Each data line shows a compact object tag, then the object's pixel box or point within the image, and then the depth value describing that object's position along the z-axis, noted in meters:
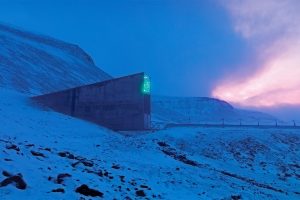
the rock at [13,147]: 17.16
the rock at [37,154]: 17.70
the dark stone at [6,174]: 13.55
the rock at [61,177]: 14.28
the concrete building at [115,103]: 45.50
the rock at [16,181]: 12.89
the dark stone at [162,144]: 30.80
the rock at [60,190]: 13.34
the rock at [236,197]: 18.74
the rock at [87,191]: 13.96
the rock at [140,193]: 15.63
